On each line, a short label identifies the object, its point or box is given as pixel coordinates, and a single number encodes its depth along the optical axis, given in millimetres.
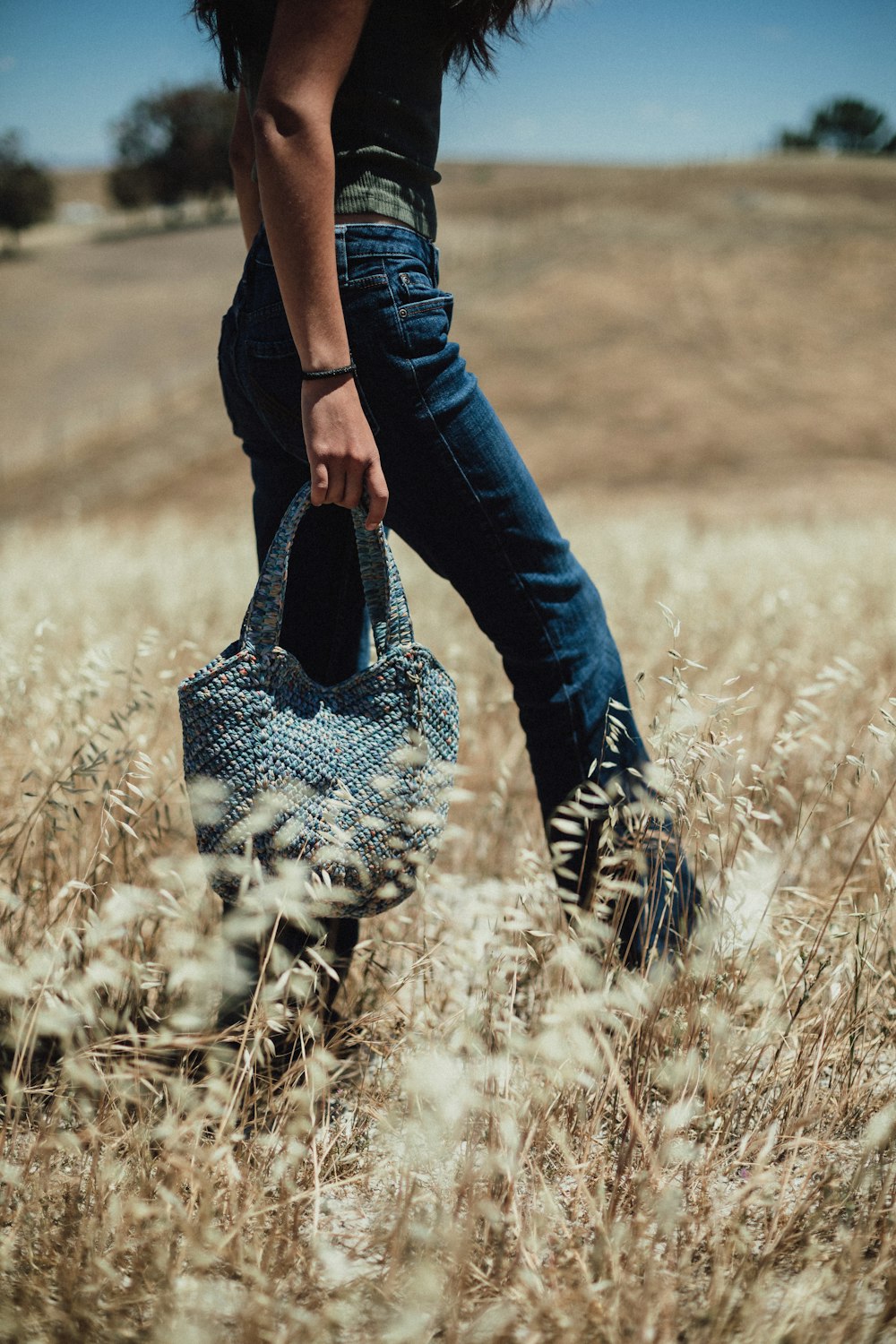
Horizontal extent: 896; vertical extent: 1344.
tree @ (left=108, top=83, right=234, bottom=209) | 50406
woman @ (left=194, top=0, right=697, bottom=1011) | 1238
